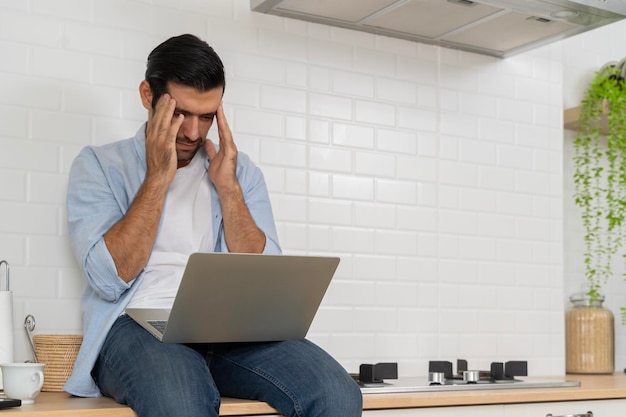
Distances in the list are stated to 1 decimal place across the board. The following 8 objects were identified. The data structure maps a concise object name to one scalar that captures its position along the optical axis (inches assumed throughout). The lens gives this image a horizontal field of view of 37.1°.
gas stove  113.7
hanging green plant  153.3
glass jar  151.6
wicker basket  101.7
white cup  86.4
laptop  85.0
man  87.8
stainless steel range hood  124.2
